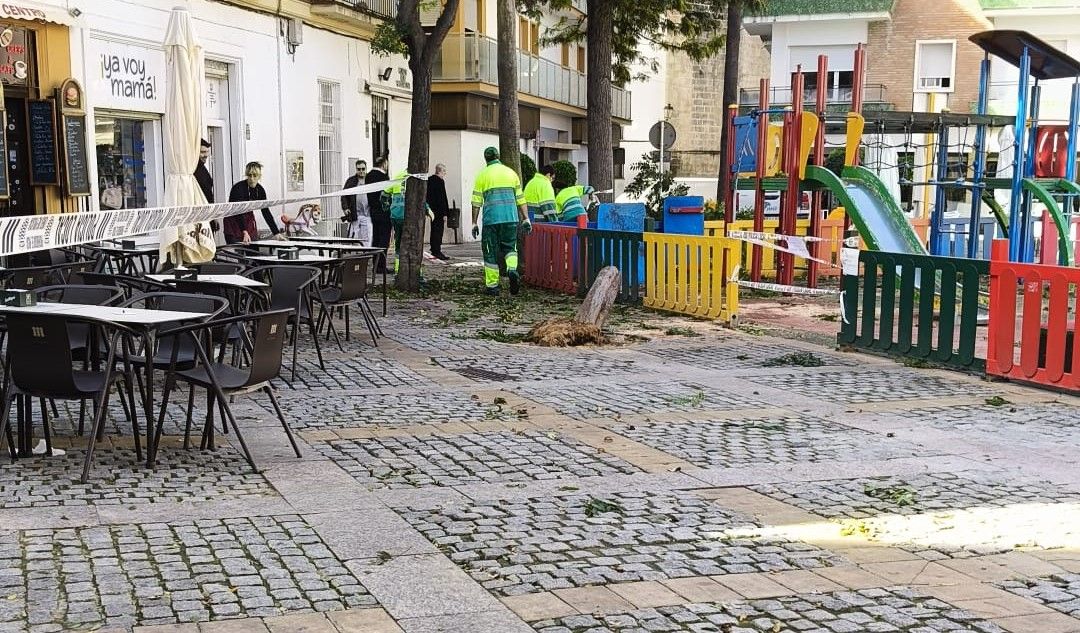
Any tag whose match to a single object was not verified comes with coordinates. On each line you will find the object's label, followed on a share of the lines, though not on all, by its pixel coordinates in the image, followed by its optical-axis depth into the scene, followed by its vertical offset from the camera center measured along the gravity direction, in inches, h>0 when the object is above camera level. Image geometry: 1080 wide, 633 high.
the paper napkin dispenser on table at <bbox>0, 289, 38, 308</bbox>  256.7 -27.2
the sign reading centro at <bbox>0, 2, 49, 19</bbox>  525.7 +64.6
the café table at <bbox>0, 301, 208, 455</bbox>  247.8 -30.2
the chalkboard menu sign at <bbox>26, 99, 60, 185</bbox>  573.3 +10.9
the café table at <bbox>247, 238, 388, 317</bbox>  488.4 -31.6
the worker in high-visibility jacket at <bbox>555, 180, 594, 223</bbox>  725.9 -20.7
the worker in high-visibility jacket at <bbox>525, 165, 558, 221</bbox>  701.9 -17.1
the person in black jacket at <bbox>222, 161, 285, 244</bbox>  652.7 -26.0
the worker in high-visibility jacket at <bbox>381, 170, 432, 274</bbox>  657.0 -22.1
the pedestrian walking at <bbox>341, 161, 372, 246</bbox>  746.2 -28.1
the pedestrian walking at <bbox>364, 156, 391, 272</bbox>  728.3 -26.7
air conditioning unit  812.0 +86.1
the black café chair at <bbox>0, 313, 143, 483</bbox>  247.3 -39.3
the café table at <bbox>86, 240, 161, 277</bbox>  458.6 -32.7
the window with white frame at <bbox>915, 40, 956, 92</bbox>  1595.7 +131.5
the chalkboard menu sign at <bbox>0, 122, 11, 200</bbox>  548.7 -0.9
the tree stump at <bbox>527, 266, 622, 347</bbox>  465.7 -58.6
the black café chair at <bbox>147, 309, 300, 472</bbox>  256.2 -43.8
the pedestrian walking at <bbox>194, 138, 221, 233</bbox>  608.1 -3.9
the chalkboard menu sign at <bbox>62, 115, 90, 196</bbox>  585.9 +4.4
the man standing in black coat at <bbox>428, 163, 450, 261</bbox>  839.1 -20.4
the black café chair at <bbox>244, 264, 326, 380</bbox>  389.7 -36.8
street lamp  888.3 +22.0
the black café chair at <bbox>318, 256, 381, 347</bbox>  433.1 -42.0
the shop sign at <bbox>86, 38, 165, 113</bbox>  619.2 +44.9
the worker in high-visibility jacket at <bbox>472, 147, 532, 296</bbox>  622.8 -21.9
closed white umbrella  521.7 +17.0
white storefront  633.0 +42.1
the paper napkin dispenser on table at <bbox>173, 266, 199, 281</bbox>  340.2 -29.1
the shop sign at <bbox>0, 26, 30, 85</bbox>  548.7 +47.2
